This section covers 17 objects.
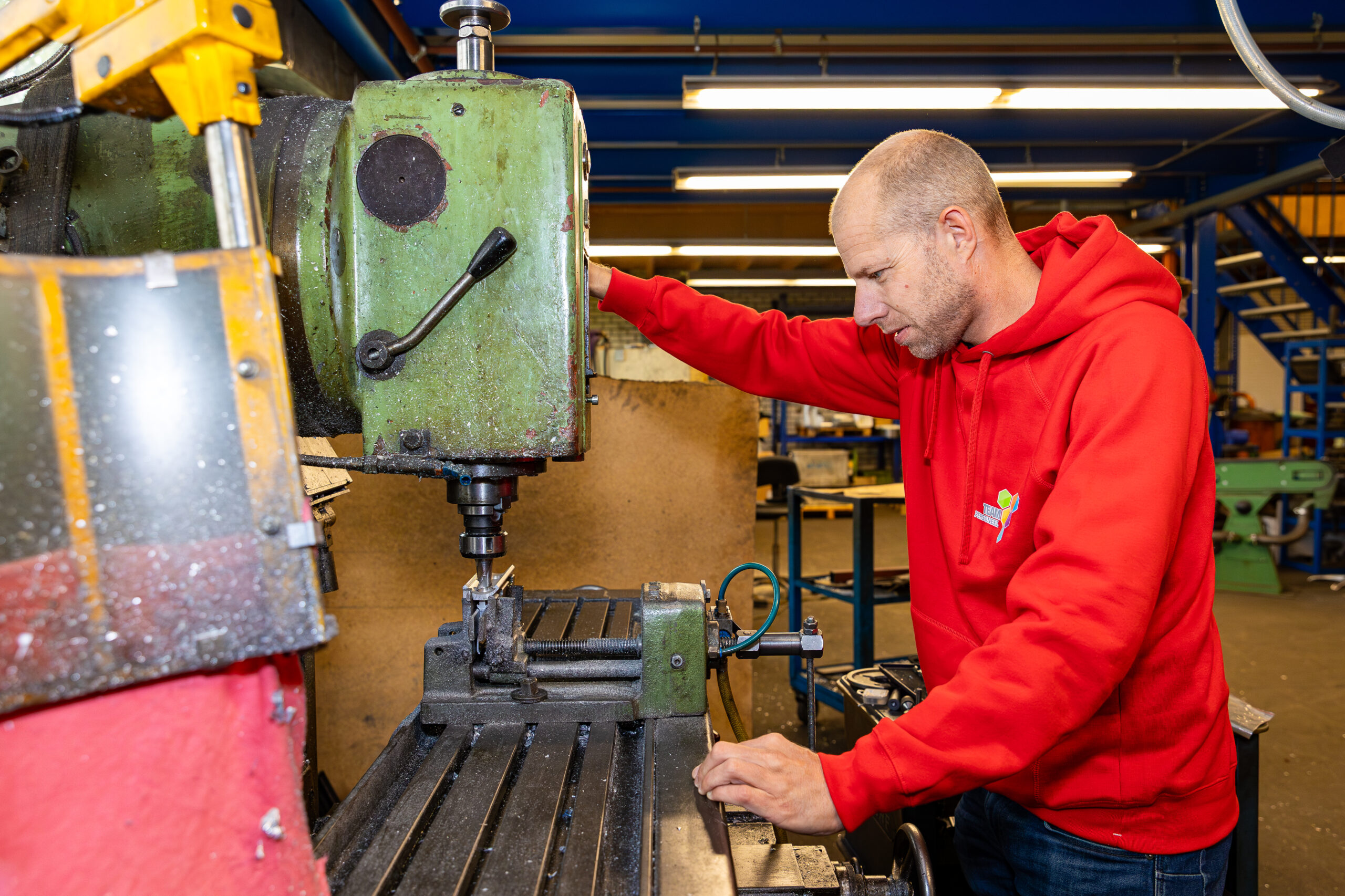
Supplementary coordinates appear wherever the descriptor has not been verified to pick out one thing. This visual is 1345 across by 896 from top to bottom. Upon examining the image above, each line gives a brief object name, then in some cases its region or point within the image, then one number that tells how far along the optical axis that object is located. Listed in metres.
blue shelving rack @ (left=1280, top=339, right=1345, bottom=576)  4.54
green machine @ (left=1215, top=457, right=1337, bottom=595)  4.18
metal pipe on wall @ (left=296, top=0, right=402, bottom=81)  2.29
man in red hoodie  0.74
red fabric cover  0.42
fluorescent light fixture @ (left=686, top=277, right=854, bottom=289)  6.12
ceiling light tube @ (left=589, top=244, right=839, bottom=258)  4.86
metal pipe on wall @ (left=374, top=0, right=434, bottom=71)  2.60
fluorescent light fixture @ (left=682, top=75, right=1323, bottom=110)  2.64
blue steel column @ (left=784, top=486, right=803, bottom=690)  2.92
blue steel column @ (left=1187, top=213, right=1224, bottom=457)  4.76
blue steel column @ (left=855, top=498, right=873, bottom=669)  2.52
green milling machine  0.73
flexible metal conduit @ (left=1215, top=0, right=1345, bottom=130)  0.90
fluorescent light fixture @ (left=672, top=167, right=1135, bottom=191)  3.65
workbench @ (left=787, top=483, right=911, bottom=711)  2.52
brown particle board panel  2.02
